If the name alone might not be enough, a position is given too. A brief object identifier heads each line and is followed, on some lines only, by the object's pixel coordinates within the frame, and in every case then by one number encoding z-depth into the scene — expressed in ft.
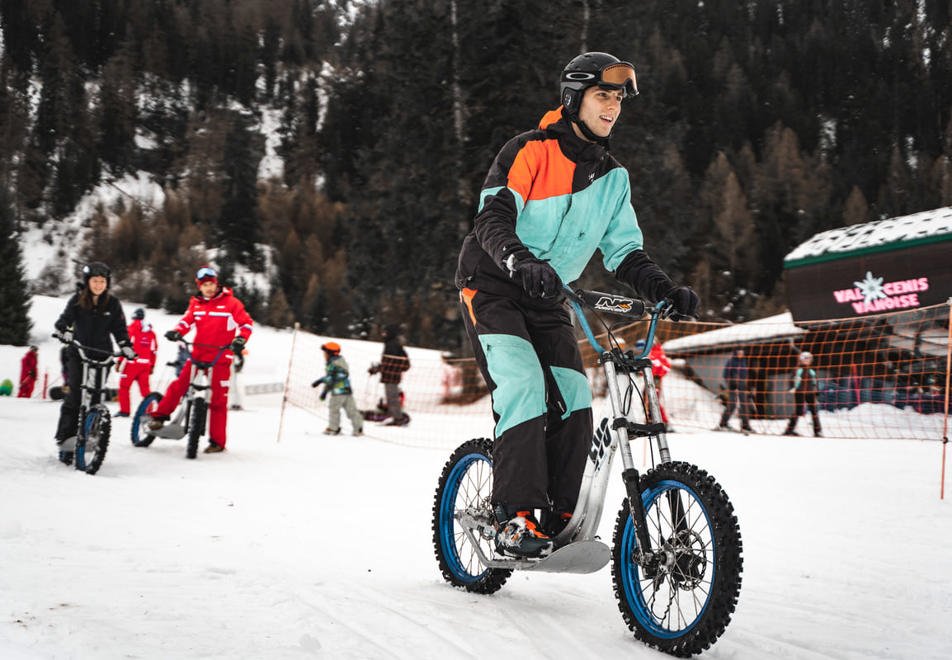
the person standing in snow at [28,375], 59.21
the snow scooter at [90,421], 23.71
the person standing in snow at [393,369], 48.08
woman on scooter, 24.91
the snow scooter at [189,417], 28.45
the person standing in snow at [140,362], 41.37
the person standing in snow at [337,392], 40.11
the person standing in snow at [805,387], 38.67
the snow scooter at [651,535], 8.13
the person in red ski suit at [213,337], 29.32
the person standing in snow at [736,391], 43.27
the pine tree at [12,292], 98.37
